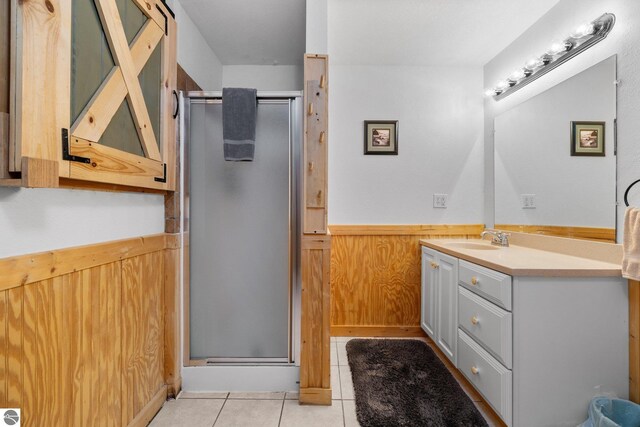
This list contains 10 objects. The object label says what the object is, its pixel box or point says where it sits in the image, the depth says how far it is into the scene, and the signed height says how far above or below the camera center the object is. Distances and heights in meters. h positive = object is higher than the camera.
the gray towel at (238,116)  1.71 +0.55
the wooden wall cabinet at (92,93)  0.83 +0.43
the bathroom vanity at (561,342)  1.35 -0.60
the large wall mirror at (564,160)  1.59 +0.33
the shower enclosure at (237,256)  1.80 -0.28
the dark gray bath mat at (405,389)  1.59 -1.12
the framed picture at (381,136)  2.67 +0.69
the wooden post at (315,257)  1.67 -0.27
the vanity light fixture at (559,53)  1.58 +1.01
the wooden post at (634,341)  1.32 -0.59
